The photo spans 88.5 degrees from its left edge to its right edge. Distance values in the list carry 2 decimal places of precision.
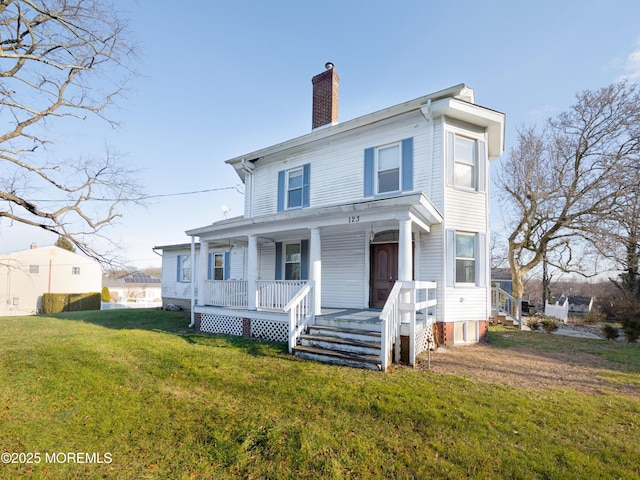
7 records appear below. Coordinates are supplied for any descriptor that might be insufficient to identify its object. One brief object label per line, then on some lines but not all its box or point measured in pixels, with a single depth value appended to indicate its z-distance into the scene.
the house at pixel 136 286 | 47.09
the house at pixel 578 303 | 28.67
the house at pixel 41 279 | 29.83
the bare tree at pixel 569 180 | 16.59
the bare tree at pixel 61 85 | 8.19
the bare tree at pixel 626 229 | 15.87
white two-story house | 7.81
